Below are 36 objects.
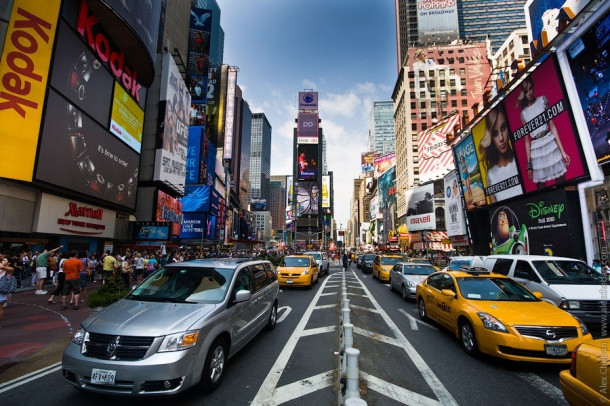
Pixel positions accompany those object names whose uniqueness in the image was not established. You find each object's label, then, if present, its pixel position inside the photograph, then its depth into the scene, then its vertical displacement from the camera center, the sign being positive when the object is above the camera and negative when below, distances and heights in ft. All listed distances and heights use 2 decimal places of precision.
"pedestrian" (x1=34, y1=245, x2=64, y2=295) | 40.24 -3.40
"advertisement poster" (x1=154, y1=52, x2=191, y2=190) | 109.60 +46.11
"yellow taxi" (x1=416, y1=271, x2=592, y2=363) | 15.80 -4.11
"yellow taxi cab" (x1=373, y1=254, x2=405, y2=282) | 61.11 -3.59
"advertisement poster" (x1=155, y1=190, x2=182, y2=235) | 112.57 +15.09
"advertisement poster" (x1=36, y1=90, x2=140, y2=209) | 56.25 +20.08
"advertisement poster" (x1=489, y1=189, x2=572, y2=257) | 55.36 +4.81
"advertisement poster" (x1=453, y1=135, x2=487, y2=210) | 82.84 +21.50
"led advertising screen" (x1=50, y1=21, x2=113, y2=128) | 58.59 +36.74
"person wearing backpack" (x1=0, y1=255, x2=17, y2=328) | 20.27 -2.56
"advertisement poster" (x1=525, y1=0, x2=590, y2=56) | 47.47 +47.58
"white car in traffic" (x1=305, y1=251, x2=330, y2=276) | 74.51 -3.76
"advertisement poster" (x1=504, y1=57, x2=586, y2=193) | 51.06 +21.77
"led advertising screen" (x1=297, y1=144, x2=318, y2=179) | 371.15 +105.59
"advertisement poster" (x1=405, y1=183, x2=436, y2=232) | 188.90 +25.90
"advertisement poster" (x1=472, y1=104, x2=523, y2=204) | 66.80 +21.61
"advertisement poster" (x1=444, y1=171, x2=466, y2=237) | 112.16 +15.64
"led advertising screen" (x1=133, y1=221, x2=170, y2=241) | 101.40 +5.23
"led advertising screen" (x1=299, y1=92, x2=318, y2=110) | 374.84 +181.65
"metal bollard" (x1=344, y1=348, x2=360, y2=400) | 9.11 -3.87
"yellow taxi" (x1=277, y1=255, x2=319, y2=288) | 48.67 -3.90
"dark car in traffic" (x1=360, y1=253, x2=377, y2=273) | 87.69 -4.58
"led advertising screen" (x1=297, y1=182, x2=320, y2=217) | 374.02 +61.64
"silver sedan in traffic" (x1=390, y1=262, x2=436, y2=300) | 38.14 -3.79
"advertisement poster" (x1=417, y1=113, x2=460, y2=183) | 143.23 +47.28
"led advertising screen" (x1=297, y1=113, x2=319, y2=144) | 368.89 +144.77
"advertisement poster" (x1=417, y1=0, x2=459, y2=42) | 283.59 +214.03
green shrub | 28.53 -4.53
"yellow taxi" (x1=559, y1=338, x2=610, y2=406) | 8.54 -3.83
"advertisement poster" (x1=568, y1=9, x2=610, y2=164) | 43.98 +26.06
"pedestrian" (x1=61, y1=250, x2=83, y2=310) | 31.30 -3.20
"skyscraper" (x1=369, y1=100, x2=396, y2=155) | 602.85 +247.05
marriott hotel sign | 59.88 +6.28
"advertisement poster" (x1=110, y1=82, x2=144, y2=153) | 81.56 +37.09
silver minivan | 11.41 -3.75
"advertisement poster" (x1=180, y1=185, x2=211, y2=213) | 193.98 +29.86
